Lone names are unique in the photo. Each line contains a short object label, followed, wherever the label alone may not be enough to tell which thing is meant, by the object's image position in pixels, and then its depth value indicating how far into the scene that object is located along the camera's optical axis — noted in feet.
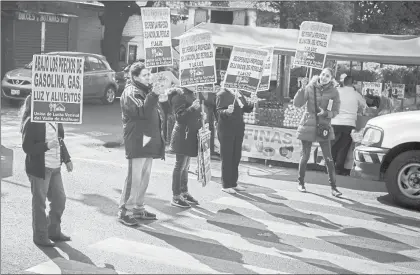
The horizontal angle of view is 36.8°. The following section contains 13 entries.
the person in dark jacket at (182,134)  27.76
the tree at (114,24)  90.94
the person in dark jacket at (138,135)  24.00
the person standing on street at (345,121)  37.01
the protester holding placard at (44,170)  20.66
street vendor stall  39.29
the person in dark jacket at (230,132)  30.78
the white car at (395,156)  29.84
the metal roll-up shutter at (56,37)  88.41
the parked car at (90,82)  65.26
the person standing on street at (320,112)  31.37
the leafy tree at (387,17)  82.58
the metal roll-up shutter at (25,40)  83.20
